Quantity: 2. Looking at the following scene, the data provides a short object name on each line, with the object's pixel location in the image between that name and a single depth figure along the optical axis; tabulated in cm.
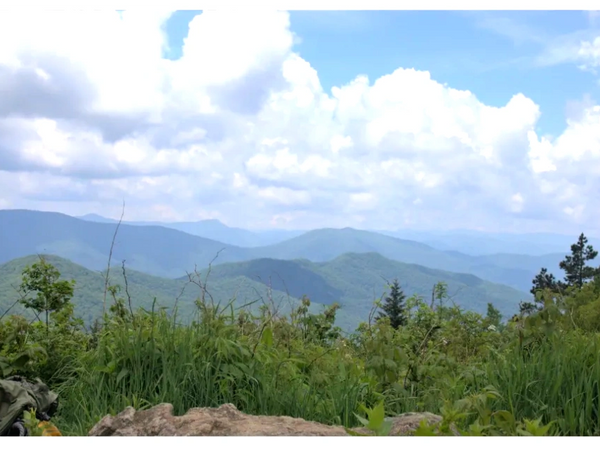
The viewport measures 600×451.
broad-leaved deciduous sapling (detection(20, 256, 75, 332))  568
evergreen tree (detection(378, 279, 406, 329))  1626
